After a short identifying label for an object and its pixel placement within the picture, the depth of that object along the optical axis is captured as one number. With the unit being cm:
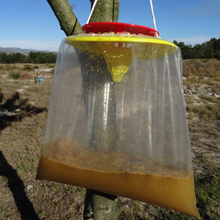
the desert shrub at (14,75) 1051
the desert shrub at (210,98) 576
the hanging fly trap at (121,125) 67
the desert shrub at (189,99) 558
